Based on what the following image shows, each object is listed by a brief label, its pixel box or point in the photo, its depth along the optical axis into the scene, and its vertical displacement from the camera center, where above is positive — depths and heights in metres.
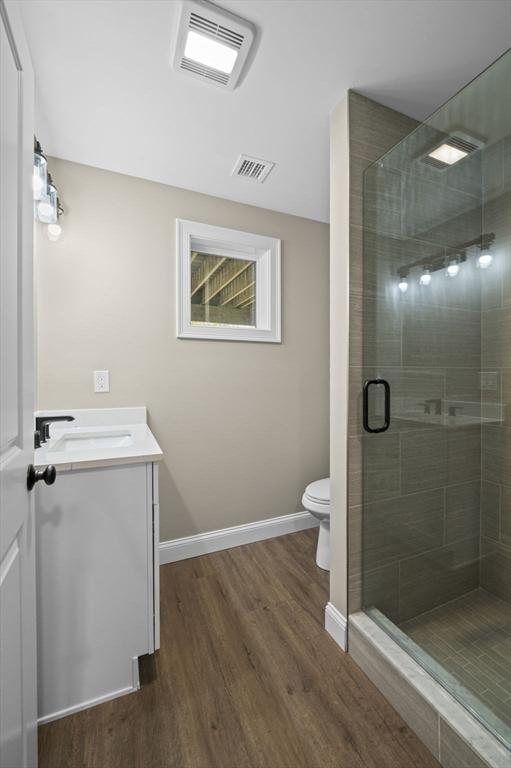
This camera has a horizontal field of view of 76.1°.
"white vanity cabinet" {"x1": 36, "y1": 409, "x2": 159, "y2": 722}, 1.11 -0.72
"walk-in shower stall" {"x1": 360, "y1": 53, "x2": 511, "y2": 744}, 1.44 -0.01
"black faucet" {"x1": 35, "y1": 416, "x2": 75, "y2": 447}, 1.35 -0.20
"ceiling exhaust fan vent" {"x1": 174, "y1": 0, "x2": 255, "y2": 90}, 1.12 +1.25
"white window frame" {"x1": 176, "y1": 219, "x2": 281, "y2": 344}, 2.12 +0.75
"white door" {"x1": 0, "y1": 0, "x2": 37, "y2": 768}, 0.64 -0.06
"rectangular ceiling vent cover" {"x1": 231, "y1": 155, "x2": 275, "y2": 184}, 1.88 +1.26
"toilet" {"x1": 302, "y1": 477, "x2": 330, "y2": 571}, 1.89 -0.76
